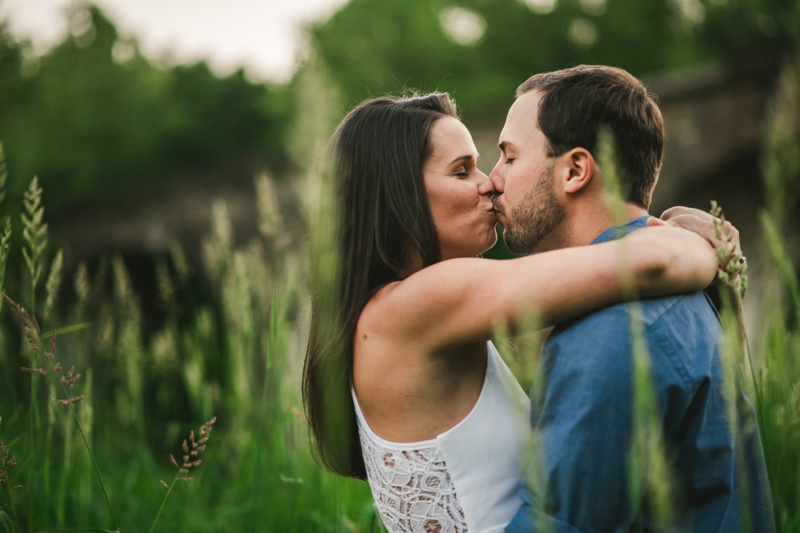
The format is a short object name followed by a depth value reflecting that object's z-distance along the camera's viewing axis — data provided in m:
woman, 1.39
